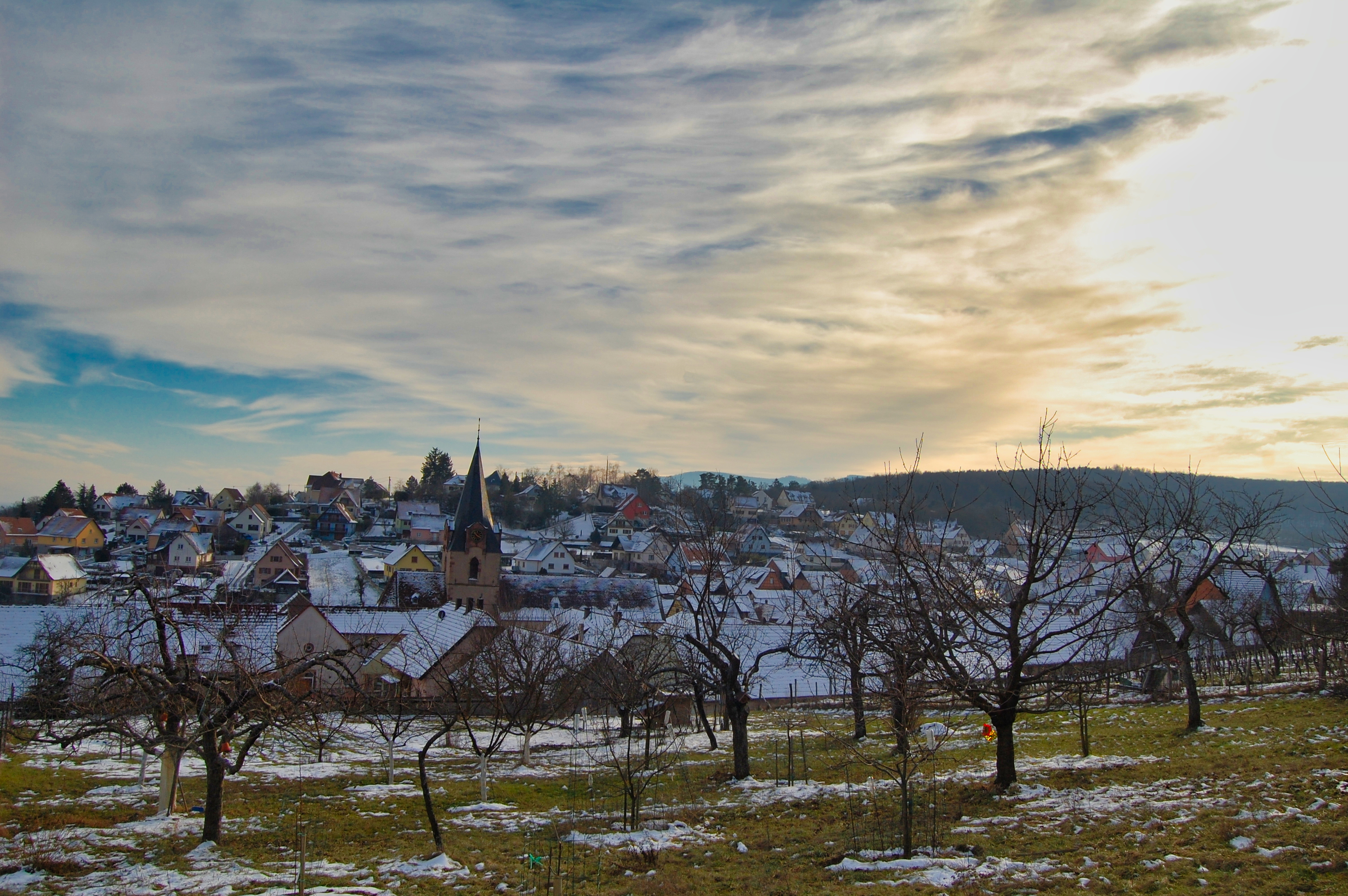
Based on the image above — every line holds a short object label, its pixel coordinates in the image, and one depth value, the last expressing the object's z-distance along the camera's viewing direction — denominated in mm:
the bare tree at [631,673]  19969
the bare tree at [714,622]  16672
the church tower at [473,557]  51781
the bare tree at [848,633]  15258
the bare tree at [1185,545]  14203
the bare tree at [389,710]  17875
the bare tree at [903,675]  9984
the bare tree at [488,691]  17422
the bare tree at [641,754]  12922
